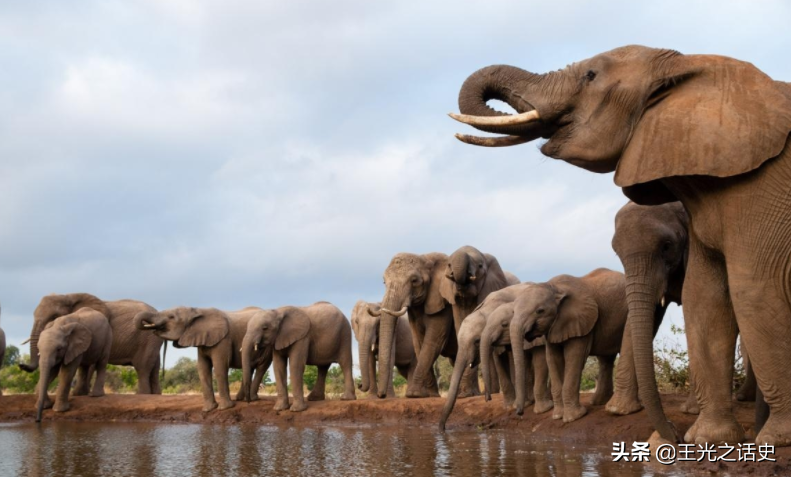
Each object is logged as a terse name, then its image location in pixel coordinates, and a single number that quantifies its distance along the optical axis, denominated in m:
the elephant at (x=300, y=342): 15.96
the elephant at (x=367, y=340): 16.33
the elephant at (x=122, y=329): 20.25
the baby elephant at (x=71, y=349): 17.20
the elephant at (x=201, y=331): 16.94
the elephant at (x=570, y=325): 11.09
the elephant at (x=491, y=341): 11.68
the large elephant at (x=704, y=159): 6.91
